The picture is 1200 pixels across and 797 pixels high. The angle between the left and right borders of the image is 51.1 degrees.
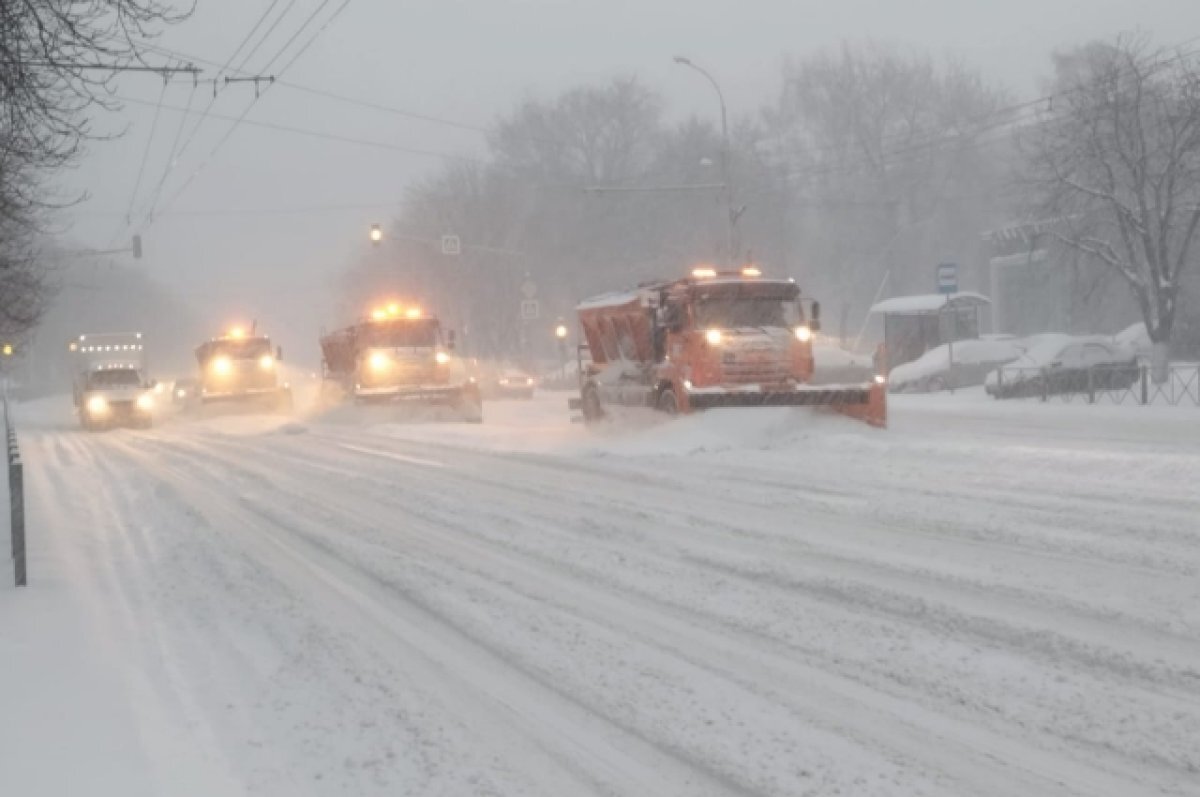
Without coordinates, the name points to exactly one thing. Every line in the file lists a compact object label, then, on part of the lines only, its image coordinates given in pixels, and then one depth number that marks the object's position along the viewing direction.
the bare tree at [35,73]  10.99
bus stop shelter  45.91
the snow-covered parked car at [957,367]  39.81
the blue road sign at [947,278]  32.12
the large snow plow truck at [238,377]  44.53
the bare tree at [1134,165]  31.44
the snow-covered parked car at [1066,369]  30.69
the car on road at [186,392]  48.69
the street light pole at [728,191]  35.75
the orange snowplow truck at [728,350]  20.89
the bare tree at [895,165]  74.19
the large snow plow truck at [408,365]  32.50
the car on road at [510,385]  53.47
